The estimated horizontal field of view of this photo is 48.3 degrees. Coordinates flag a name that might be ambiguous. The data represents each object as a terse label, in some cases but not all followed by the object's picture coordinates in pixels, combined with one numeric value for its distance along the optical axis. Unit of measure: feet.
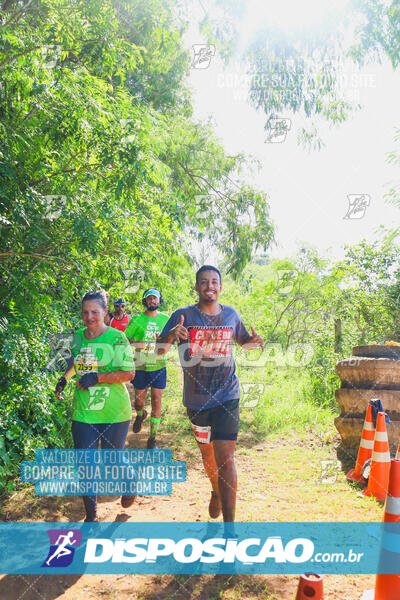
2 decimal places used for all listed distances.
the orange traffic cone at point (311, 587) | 7.21
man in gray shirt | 11.15
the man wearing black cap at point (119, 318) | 25.26
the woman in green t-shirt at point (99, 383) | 11.69
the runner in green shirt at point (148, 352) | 20.70
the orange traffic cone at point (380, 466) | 13.78
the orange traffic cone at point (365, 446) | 15.40
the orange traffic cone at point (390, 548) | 8.48
